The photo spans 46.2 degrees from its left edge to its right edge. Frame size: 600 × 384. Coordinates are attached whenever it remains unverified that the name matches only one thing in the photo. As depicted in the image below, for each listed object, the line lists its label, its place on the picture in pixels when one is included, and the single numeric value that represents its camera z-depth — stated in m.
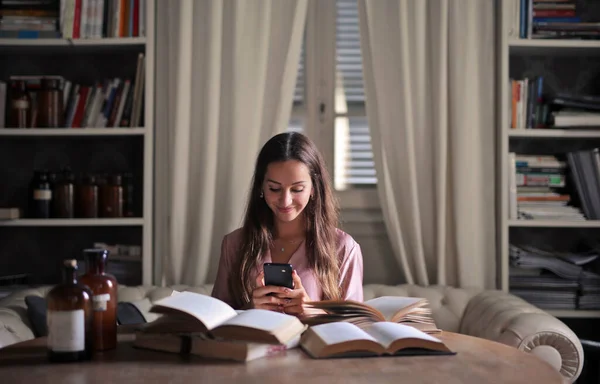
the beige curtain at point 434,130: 3.13
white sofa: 2.37
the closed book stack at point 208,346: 1.43
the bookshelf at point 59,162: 3.40
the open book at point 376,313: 1.66
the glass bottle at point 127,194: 3.19
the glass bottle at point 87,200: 3.10
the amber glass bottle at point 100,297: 1.48
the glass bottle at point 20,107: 3.13
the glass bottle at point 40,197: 3.08
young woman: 2.17
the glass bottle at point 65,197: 3.09
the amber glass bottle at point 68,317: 1.39
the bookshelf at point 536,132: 3.08
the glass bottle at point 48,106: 3.12
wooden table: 1.31
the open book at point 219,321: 1.43
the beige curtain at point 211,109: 3.14
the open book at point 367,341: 1.45
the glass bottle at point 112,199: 3.12
